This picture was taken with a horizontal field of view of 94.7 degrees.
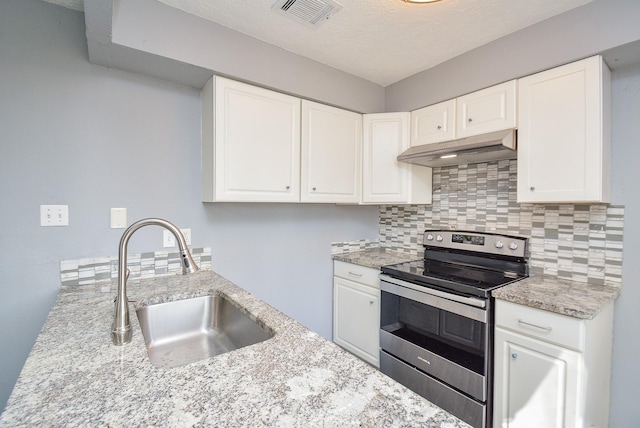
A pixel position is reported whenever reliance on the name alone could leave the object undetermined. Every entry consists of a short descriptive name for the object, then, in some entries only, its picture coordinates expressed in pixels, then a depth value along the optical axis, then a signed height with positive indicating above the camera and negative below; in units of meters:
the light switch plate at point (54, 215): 1.46 -0.04
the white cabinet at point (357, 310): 2.15 -0.80
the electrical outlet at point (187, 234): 1.85 -0.17
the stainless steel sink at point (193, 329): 1.25 -0.57
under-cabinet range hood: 1.66 +0.36
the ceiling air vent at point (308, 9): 1.46 +1.02
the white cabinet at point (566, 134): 1.43 +0.39
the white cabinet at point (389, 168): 2.29 +0.32
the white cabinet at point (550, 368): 1.24 -0.72
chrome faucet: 0.96 -0.22
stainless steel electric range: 1.51 -0.65
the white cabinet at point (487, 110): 1.72 +0.61
